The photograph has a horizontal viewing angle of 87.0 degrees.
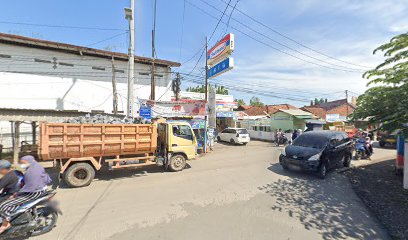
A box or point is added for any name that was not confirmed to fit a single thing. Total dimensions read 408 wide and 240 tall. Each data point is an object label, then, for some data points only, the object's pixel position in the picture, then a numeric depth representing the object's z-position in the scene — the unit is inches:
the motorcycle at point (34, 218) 152.5
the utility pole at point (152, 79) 621.0
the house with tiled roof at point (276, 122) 865.5
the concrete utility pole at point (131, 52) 477.4
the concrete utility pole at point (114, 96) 592.2
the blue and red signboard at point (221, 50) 562.6
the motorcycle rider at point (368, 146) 475.0
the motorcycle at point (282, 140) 737.6
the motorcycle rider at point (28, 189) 149.1
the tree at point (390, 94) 232.5
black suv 323.9
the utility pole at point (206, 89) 600.7
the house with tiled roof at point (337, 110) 1434.3
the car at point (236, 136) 752.3
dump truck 269.4
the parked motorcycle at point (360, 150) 476.4
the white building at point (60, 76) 562.6
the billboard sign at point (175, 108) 628.1
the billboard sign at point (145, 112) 613.0
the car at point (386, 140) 656.5
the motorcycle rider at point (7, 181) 153.5
